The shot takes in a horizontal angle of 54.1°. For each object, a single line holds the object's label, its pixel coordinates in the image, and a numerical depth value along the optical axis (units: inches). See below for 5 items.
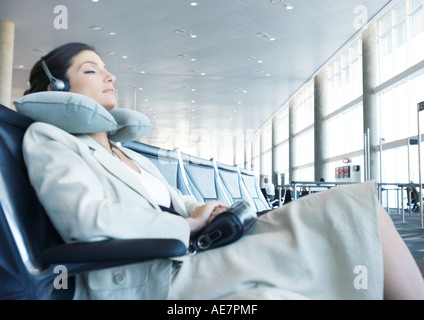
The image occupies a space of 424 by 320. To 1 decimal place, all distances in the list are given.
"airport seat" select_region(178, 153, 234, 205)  148.3
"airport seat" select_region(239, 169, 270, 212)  230.1
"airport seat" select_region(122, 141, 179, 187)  114.0
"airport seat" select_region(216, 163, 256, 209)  190.2
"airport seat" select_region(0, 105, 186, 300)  34.7
